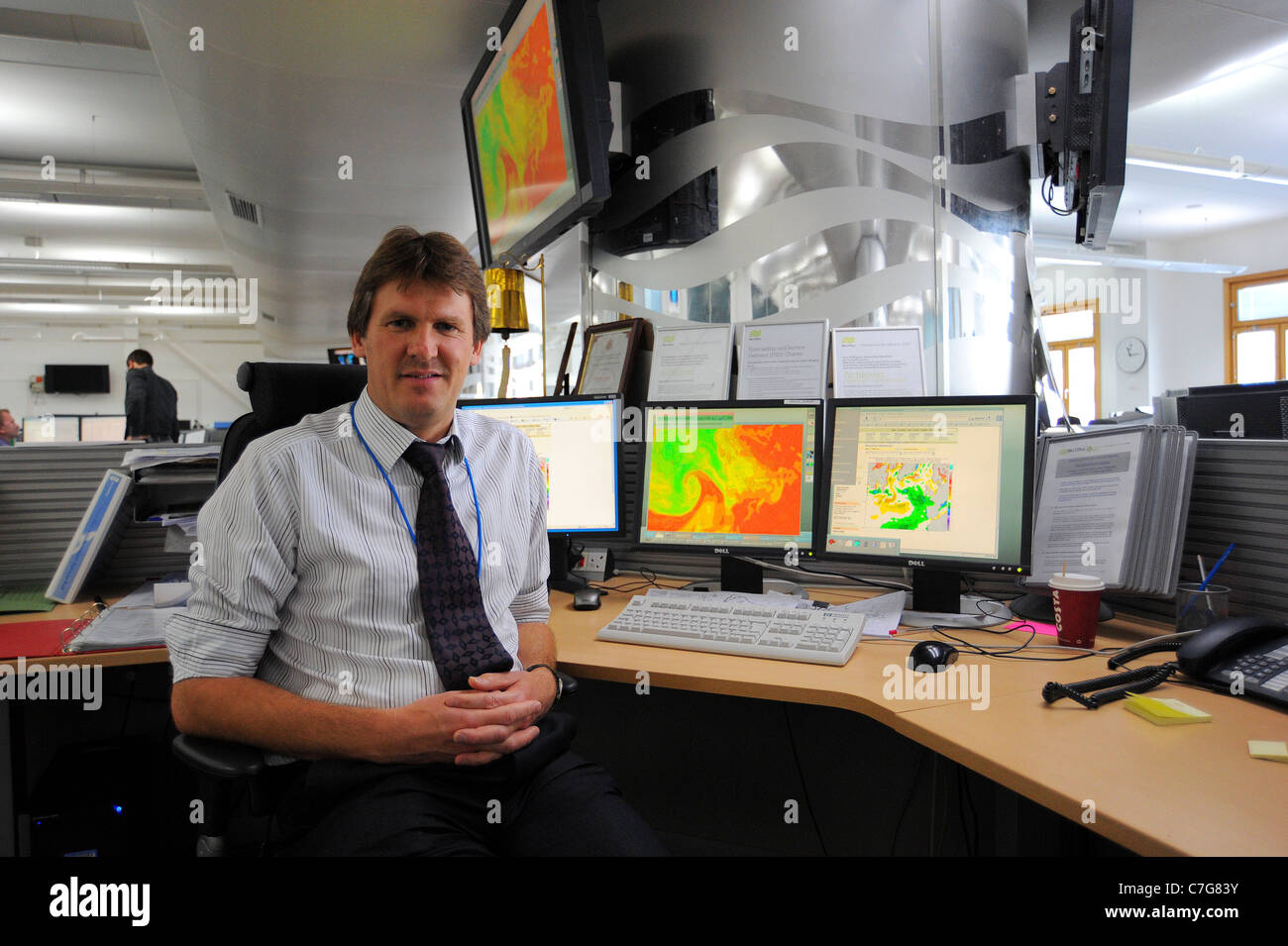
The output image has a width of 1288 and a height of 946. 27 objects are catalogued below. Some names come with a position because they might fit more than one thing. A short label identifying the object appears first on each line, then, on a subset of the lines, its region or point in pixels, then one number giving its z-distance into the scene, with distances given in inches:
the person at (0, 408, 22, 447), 281.3
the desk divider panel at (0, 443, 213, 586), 84.2
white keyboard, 58.0
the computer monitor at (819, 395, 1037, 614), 62.8
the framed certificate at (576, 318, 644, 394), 103.3
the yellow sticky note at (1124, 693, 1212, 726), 43.5
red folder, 61.9
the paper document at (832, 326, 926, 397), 86.2
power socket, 85.9
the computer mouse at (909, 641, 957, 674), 53.6
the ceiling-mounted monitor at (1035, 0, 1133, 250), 82.1
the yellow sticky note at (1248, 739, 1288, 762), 38.8
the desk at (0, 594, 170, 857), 62.5
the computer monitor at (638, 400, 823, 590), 71.4
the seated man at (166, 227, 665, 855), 46.9
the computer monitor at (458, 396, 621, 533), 80.2
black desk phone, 46.7
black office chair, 46.2
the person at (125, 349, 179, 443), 324.2
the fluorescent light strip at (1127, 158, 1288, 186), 249.9
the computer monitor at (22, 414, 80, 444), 314.0
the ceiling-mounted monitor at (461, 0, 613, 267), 93.8
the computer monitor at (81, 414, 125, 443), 334.6
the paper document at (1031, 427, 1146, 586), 61.4
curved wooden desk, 33.3
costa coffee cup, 57.6
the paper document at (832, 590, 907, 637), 63.5
